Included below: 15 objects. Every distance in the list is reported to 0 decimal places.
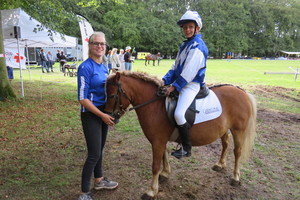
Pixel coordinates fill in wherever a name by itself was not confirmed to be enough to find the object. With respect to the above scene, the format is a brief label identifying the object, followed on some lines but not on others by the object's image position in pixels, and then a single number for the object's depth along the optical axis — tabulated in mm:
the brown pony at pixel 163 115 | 3089
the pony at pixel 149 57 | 32778
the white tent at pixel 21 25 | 9273
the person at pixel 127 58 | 16673
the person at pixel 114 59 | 16202
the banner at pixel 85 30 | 13250
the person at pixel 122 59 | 16633
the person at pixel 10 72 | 14473
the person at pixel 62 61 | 20477
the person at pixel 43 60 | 20094
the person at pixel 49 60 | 20553
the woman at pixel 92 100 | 2820
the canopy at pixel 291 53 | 77425
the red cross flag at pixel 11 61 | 13633
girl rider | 3158
